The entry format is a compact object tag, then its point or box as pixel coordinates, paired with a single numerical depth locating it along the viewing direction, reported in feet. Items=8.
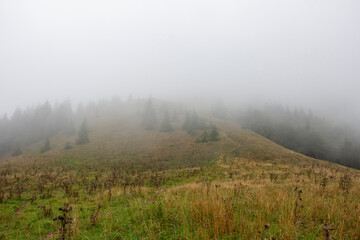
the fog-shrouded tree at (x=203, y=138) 141.07
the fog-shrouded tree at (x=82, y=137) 152.40
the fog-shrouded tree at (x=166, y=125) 186.60
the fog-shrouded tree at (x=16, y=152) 164.35
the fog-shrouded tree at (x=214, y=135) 144.66
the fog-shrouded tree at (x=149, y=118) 202.65
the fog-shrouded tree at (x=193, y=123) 181.35
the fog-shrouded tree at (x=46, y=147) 146.35
